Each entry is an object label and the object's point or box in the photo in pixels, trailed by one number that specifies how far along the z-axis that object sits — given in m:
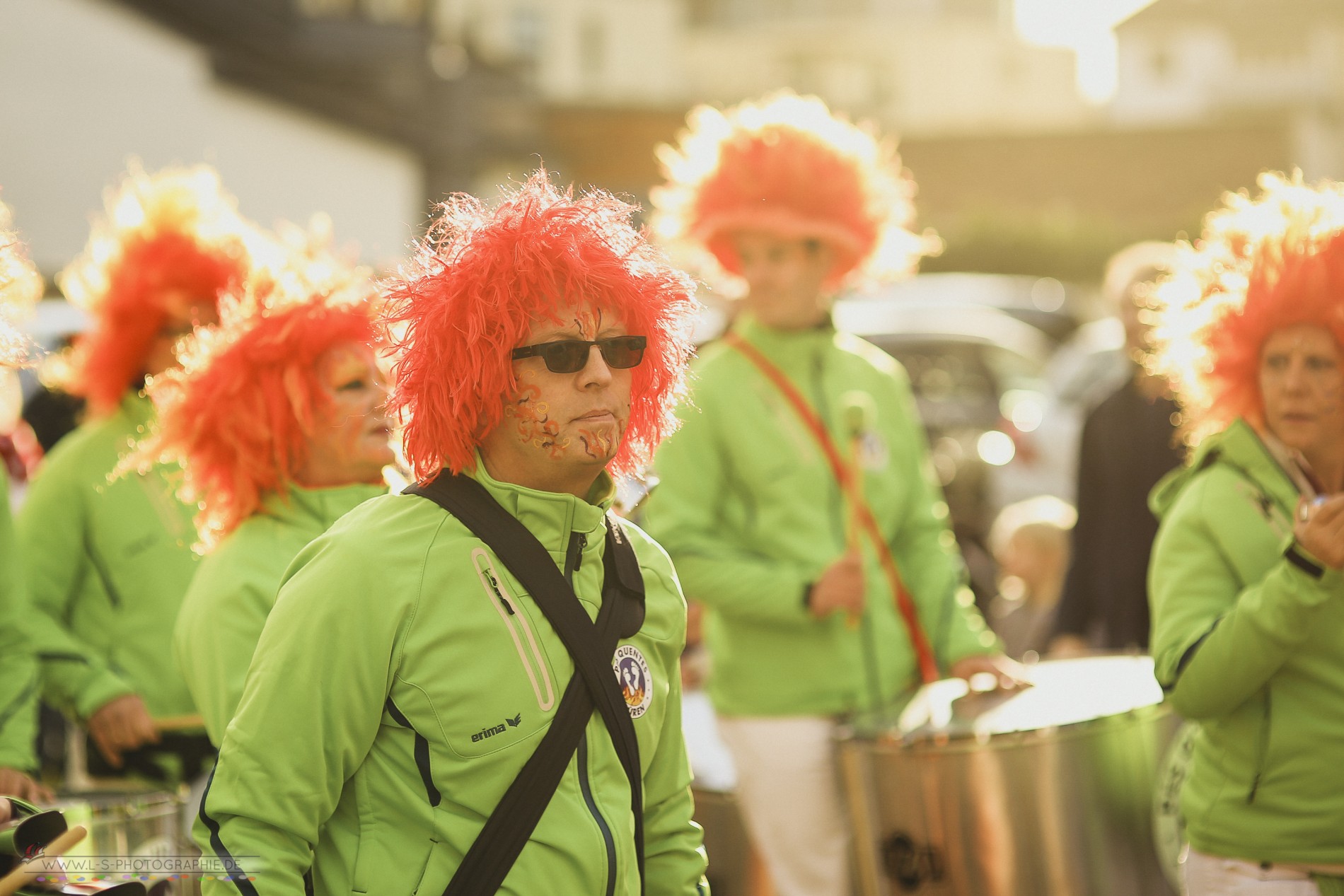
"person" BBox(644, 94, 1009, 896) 8.25
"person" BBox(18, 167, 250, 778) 7.76
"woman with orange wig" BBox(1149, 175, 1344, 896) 5.90
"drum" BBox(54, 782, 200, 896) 6.27
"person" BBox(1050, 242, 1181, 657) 10.70
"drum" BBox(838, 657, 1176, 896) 7.22
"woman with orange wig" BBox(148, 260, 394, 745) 6.50
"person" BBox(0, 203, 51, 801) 6.59
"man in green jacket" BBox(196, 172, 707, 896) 4.60
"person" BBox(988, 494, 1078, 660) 13.27
